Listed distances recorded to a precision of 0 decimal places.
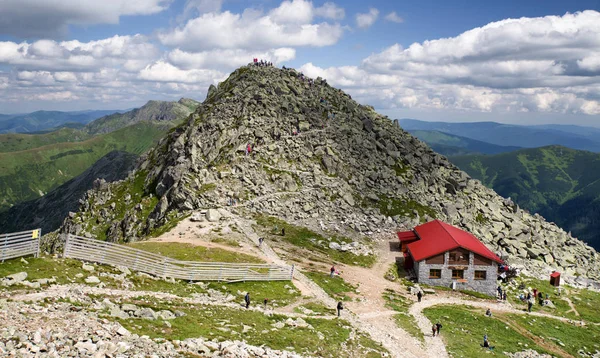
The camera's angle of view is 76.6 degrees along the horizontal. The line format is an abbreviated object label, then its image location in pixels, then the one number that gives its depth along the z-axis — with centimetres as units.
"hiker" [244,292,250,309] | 3861
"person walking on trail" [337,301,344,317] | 4267
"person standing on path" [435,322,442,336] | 4344
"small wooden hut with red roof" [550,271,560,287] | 7662
